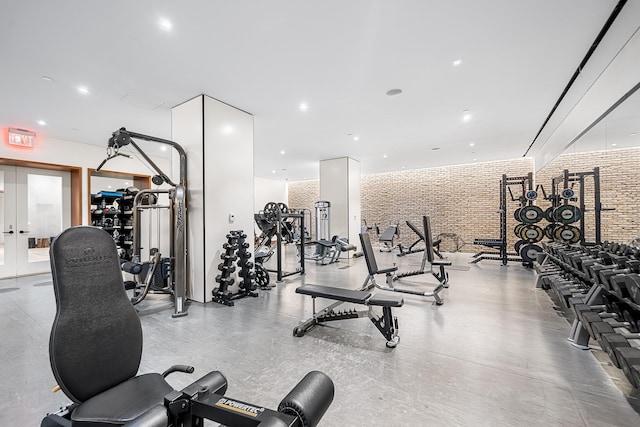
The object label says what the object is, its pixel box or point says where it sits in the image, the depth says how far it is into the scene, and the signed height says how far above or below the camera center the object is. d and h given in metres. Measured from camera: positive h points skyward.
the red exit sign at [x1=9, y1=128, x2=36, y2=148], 5.46 +1.62
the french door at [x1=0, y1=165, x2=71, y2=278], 5.80 +0.05
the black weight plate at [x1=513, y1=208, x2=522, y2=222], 6.73 -0.06
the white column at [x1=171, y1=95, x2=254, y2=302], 4.16 +0.55
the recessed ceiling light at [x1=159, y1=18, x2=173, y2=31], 2.64 +1.90
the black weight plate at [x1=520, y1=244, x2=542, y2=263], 6.54 -0.96
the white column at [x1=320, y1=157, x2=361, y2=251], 8.80 +0.70
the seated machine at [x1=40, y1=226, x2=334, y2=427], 0.87 -0.61
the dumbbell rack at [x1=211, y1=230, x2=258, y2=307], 4.05 -0.88
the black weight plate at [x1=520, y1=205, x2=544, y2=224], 6.53 -0.04
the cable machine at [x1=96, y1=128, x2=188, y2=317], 3.63 -0.10
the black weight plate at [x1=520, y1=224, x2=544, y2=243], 6.59 -0.51
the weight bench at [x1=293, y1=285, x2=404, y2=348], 2.74 -1.08
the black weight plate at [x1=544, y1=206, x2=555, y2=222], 6.27 -0.04
